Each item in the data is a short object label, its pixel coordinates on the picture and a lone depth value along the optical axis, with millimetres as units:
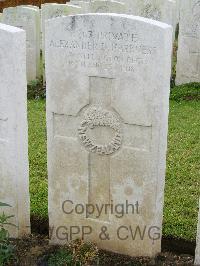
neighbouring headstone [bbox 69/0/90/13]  10773
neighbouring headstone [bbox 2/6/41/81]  9555
